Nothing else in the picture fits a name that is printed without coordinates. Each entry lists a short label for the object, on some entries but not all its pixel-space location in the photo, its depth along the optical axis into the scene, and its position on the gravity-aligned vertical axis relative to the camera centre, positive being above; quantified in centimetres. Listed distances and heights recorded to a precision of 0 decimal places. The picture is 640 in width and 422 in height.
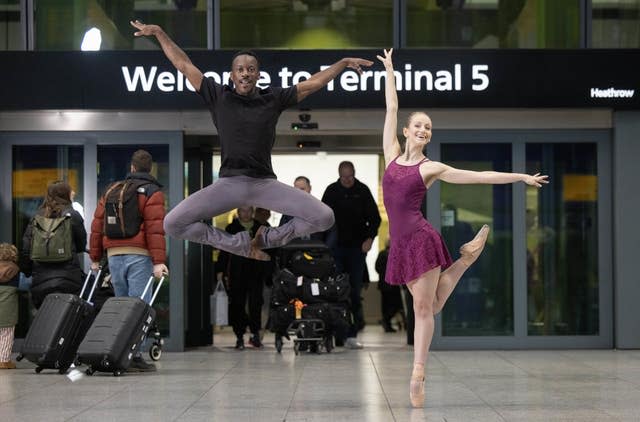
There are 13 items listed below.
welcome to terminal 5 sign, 1468 +151
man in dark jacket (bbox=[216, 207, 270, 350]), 1564 -93
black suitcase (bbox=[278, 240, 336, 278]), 1482 -56
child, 1298 -90
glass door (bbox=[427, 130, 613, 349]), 1517 -34
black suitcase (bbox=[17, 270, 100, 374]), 1215 -116
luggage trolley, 1465 -101
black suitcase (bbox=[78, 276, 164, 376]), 1169 -115
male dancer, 810 +29
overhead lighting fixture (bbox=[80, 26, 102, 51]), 1514 +204
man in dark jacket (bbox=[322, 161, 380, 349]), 1583 -17
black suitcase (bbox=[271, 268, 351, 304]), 1476 -91
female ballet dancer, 909 -19
